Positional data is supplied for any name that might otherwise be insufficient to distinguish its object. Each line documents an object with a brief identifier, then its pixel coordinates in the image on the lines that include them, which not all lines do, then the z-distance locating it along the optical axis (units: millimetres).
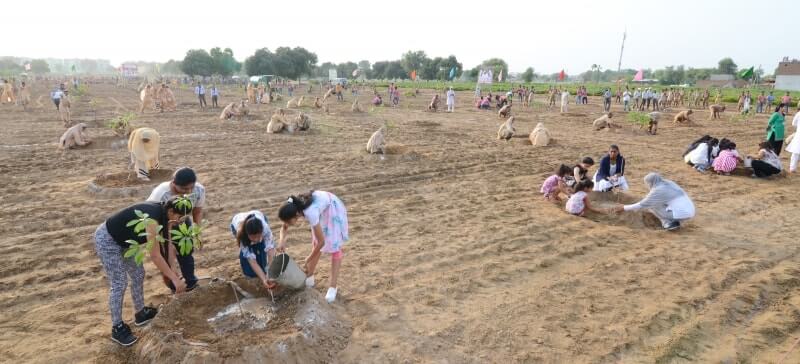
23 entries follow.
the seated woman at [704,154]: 9516
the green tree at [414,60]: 80000
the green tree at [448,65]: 73481
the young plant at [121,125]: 11477
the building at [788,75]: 48500
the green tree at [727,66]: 90750
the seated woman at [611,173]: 7230
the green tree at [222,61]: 63906
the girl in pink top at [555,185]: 6969
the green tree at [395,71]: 86500
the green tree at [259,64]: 60656
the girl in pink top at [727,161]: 9109
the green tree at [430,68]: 77188
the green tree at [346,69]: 96000
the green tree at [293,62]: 62625
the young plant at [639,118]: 15734
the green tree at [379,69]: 91250
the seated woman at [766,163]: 8883
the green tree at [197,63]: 60806
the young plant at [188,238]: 3054
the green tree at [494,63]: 87019
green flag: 29834
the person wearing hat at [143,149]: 7410
